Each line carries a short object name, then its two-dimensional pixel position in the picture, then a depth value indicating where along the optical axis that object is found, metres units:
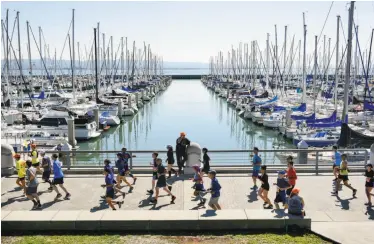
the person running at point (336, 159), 15.00
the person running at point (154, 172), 13.02
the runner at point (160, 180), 12.44
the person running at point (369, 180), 12.09
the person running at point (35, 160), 16.06
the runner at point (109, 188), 11.66
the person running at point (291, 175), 12.30
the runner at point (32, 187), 11.93
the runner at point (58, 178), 12.88
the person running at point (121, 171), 13.90
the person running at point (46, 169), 14.18
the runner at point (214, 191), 11.12
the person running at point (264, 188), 11.94
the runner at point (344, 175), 13.21
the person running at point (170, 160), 14.85
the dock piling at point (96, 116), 45.28
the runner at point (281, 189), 11.38
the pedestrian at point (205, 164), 14.37
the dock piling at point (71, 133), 34.31
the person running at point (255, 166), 13.94
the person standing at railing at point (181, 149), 15.34
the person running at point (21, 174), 13.33
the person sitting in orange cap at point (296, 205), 10.14
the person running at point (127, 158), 14.31
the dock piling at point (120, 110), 57.98
